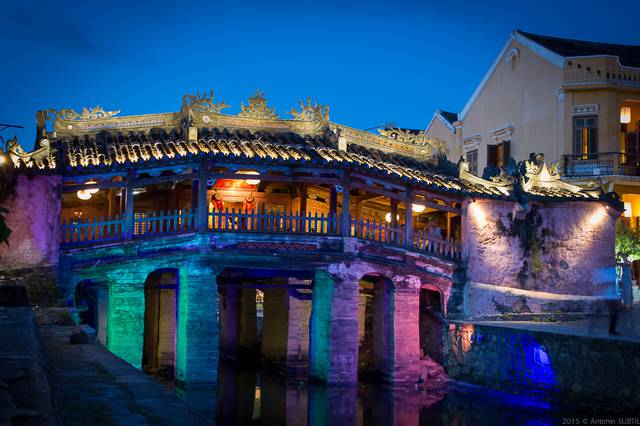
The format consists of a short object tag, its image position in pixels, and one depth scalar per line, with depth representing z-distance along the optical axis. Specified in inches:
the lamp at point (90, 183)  769.5
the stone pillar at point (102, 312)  864.3
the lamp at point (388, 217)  1029.2
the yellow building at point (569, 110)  1127.0
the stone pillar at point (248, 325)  1067.9
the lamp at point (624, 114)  1136.2
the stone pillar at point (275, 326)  952.3
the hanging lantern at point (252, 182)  902.9
